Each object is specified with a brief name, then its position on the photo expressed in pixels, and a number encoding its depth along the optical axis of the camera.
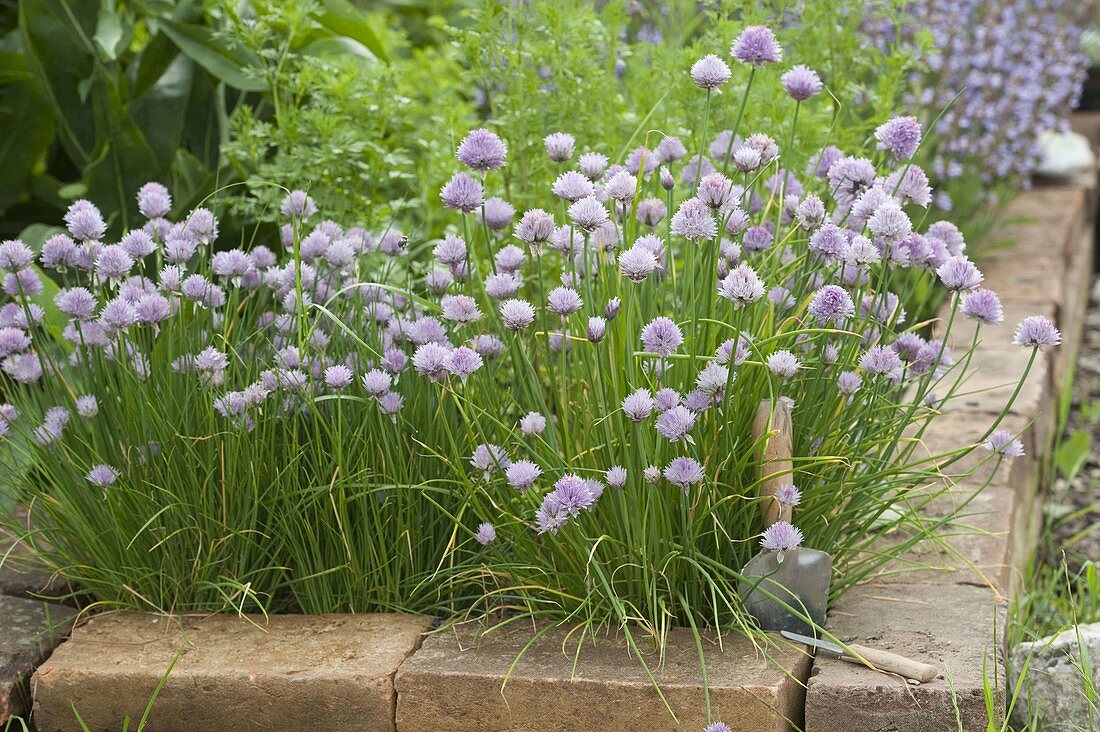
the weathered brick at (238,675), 1.68
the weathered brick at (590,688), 1.62
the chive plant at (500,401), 1.64
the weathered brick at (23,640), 1.73
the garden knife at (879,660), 1.62
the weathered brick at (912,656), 1.61
